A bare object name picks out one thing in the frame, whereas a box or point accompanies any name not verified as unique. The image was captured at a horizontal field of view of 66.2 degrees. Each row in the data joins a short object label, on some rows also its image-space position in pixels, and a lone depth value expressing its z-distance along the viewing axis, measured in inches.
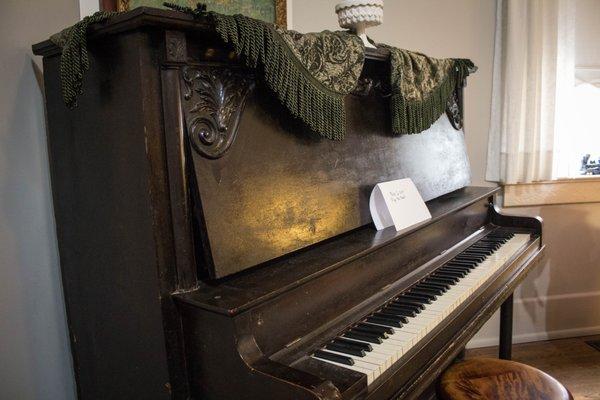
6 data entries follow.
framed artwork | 63.0
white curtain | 98.3
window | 104.7
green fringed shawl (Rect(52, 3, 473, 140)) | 37.5
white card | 56.5
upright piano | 36.5
